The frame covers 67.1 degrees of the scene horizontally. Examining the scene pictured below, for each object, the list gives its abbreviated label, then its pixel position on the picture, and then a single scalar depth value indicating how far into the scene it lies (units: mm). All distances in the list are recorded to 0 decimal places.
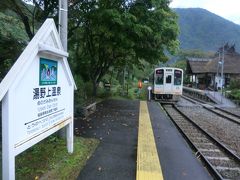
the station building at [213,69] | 26230
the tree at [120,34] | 7252
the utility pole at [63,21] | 3712
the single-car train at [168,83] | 14695
